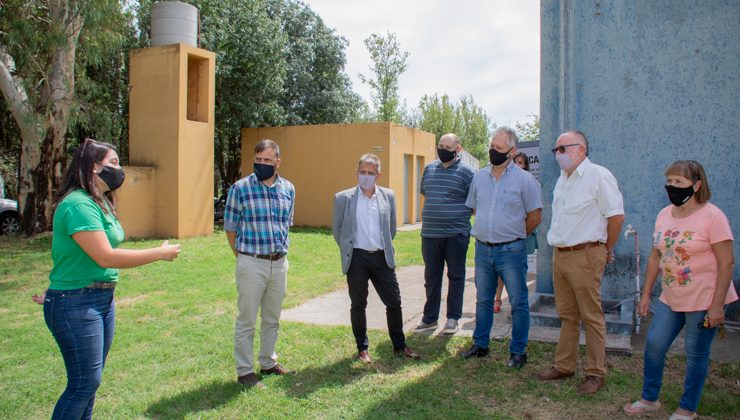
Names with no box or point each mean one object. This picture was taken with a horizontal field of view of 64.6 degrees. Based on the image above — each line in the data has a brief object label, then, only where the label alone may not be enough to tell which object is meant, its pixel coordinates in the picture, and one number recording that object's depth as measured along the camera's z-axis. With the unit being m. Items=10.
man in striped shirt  6.06
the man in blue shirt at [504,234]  5.09
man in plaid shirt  4.64
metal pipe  5.97
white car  16.59
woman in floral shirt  3.75
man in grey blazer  5.19
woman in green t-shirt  3.13
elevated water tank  15.29
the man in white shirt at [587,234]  4.43
